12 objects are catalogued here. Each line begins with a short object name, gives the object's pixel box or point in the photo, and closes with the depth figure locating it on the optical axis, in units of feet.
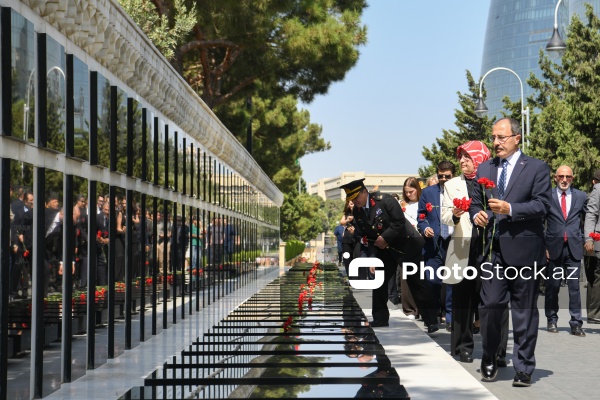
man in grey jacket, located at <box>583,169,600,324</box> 46.11
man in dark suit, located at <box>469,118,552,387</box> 29.84
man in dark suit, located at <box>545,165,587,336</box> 45.47
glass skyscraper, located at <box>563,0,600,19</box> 453.99
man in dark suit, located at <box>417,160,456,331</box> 42.55
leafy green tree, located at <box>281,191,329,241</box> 309.22
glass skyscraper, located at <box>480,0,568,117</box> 617.37
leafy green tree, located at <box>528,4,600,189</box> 131.85
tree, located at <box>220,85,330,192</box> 133.28
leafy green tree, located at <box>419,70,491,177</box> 293.43
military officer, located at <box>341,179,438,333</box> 43.73
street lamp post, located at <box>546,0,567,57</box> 97.91
